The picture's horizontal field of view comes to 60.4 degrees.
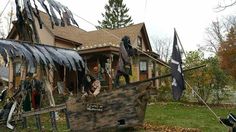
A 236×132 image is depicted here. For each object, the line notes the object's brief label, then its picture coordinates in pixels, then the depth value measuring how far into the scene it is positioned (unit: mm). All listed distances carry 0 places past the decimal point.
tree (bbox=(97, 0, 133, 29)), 33848
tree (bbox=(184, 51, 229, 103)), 14079
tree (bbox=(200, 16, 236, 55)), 30711
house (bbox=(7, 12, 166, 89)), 13892
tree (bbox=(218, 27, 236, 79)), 15835
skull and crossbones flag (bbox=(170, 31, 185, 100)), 5332
